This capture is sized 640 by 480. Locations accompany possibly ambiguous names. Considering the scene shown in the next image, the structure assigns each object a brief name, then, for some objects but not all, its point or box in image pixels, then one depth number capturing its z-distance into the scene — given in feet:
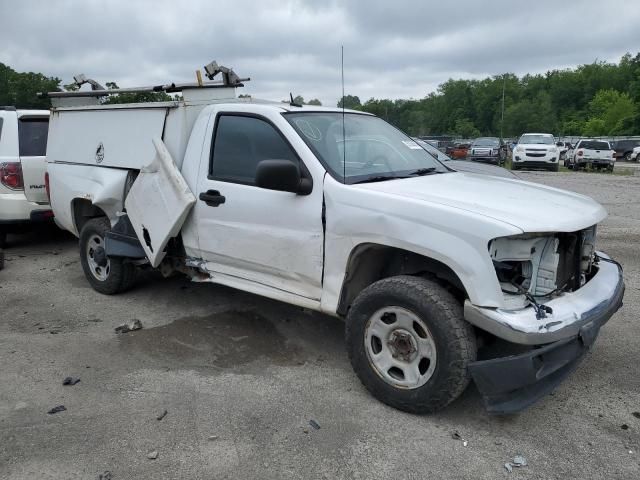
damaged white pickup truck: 9.77
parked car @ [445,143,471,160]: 66.33
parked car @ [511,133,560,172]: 76.74
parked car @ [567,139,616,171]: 84.40
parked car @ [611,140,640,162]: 118.93
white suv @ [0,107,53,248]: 22.75
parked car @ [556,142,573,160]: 112.63
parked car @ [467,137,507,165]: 84.17
